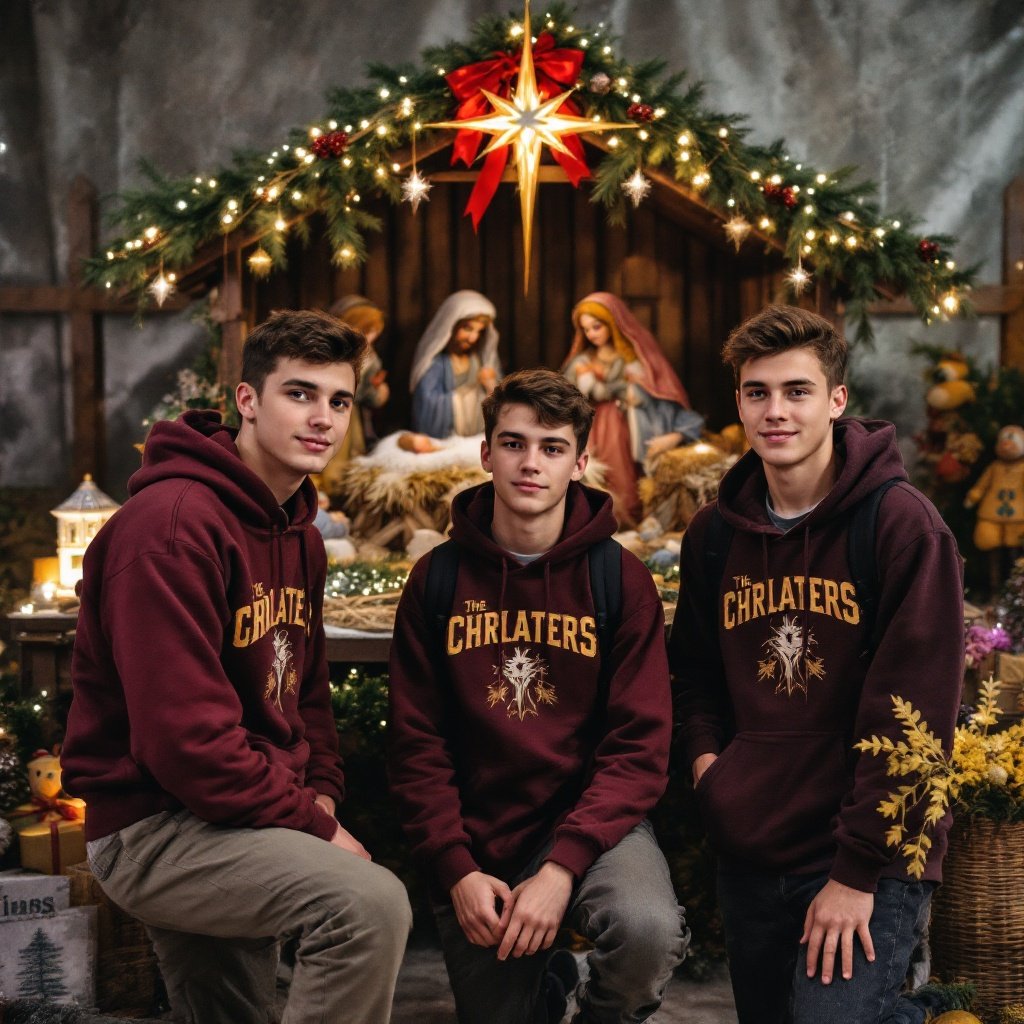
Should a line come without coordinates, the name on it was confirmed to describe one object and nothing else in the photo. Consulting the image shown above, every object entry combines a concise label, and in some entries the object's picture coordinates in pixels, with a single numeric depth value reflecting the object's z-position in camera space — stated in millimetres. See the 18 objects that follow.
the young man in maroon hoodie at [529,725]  2547
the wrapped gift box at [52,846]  3254
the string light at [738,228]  4578
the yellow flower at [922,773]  2279
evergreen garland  4488
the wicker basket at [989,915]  3059
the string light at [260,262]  4531
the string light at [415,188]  4512
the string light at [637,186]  4578
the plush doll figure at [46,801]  3438
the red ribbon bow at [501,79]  4496
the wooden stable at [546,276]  5672
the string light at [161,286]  4527
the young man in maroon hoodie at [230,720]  2215
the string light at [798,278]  4570
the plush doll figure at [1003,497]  5625
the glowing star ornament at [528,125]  4371
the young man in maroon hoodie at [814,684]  2398
